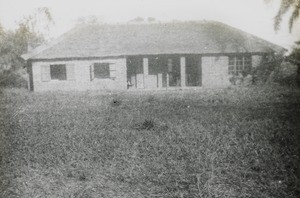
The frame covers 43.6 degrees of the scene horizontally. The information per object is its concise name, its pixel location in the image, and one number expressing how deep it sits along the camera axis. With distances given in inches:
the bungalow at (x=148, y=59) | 1115.9
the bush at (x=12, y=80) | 1304.1
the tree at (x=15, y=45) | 1465.3
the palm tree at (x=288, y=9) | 637.1
